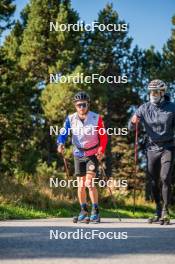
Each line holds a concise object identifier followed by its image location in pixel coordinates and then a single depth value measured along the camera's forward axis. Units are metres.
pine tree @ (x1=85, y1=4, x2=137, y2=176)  37.97
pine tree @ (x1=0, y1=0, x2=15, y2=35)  25.30
